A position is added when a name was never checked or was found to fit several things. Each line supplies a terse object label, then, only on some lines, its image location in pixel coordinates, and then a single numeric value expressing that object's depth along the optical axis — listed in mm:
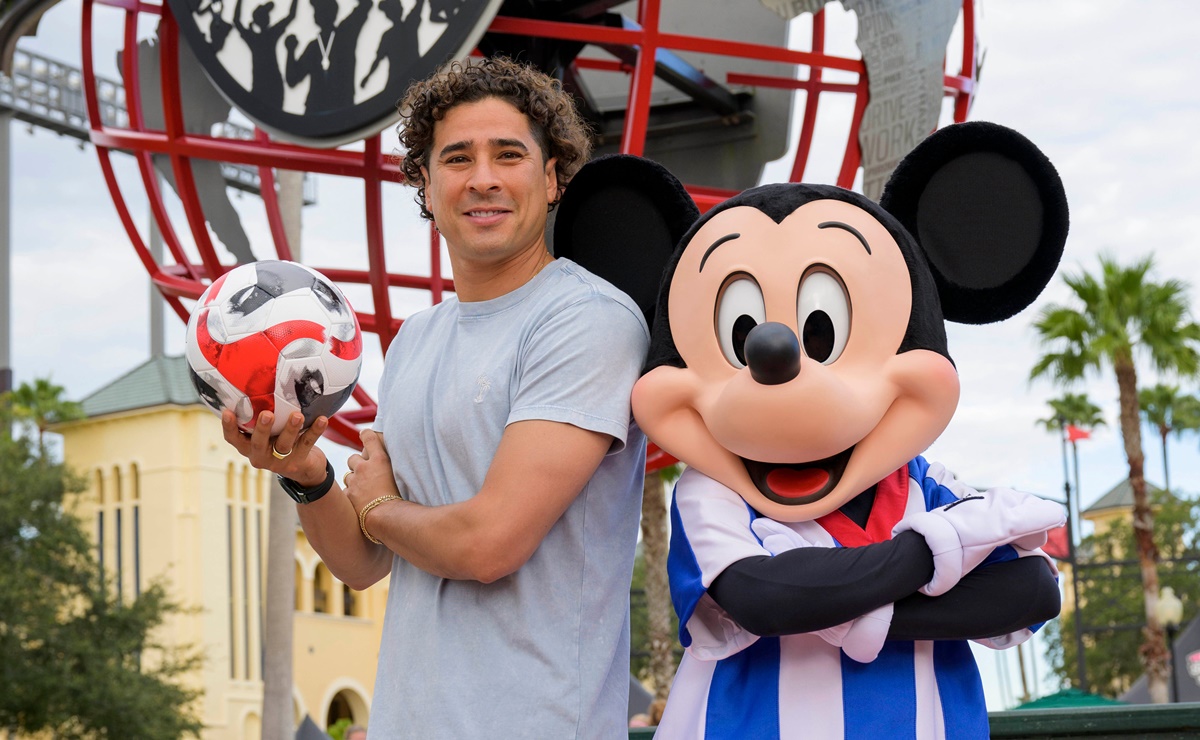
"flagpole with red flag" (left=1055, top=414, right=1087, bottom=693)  16641
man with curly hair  1960
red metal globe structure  4945
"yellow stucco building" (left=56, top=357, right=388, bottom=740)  26031
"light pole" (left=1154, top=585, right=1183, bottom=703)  16672
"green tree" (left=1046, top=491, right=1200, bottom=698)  28984
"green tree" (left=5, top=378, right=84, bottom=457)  27016
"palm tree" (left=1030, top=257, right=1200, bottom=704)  16438
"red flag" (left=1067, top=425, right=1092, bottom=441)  24219
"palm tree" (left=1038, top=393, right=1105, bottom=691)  30078
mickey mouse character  2037
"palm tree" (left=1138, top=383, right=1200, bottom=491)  32562
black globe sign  4641
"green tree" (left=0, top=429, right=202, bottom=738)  17094
